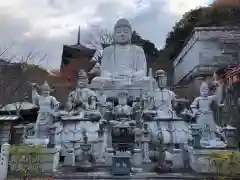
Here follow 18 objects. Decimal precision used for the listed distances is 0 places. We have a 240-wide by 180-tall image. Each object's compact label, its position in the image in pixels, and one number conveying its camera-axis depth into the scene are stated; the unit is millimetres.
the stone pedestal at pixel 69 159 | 6346
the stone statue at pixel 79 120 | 6779
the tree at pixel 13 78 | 8911
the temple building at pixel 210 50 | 16799
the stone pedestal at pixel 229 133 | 7350
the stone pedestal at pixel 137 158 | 6028
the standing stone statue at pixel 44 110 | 6732
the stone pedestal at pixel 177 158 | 6208
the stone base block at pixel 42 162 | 5407
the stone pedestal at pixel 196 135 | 5963
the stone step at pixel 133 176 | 4932
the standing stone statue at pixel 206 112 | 6538
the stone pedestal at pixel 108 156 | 6217
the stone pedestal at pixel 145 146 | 6332
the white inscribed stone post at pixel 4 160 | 5117
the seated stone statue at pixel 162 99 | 7515
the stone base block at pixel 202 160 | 5447
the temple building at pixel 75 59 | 16728
